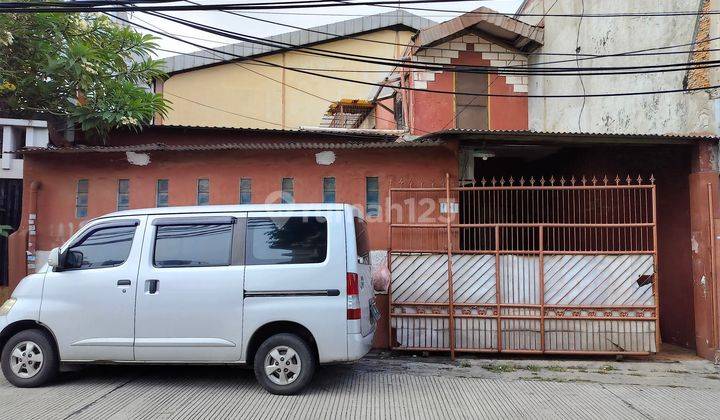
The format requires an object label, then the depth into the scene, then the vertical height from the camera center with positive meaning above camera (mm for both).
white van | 5062 -657
